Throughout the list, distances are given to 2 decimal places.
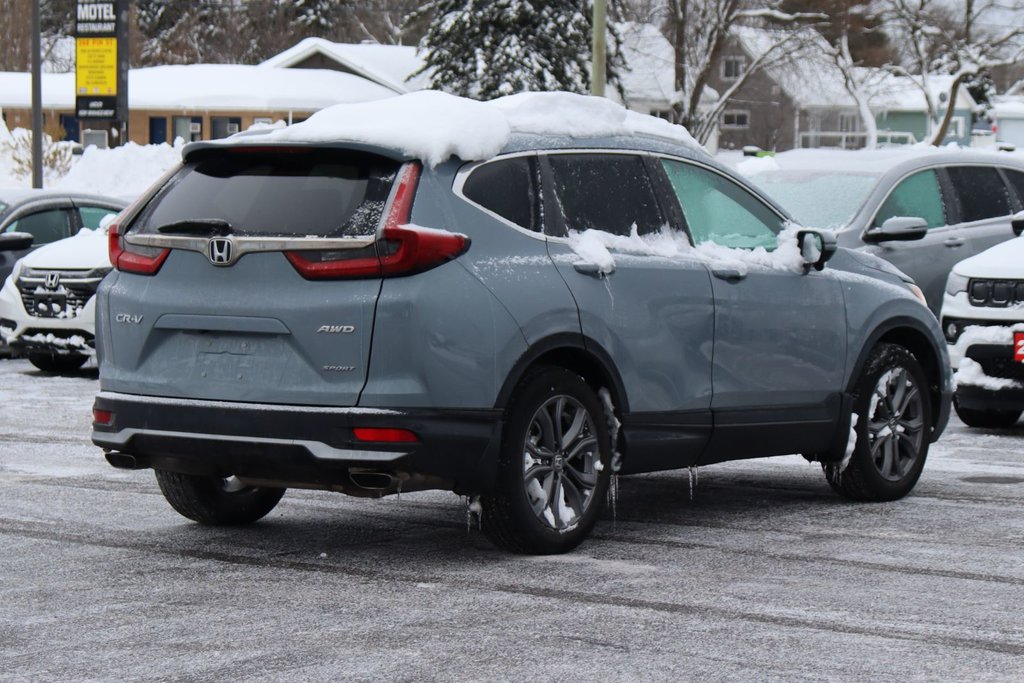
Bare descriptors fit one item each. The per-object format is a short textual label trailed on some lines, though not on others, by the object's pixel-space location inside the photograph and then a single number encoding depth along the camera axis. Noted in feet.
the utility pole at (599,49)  79.87
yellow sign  124.98
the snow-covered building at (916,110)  302.45
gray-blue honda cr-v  22.43
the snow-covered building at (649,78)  251.60
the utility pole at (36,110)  98.70
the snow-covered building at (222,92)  211.20
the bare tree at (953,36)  188.75
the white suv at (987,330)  37.81
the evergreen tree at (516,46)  177.88
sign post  124.77
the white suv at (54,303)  52.44
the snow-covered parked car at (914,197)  45.91
